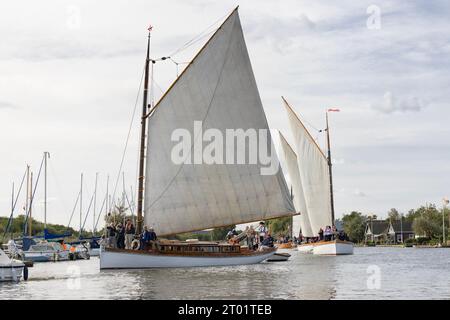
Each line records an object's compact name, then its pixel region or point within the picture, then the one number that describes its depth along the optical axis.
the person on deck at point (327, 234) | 98.62
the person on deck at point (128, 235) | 53.09
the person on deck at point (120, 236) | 52.06
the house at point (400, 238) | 197.76
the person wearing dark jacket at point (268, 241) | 64.27
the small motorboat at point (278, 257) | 69.49
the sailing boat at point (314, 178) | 100.62
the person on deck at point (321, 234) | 100.69
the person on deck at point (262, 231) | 62.89
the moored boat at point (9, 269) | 41.09
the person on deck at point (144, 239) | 51.97
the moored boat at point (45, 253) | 83.19
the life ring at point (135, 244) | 52.53
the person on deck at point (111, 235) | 51.34
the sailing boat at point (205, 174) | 53.88
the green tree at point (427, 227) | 175.25
